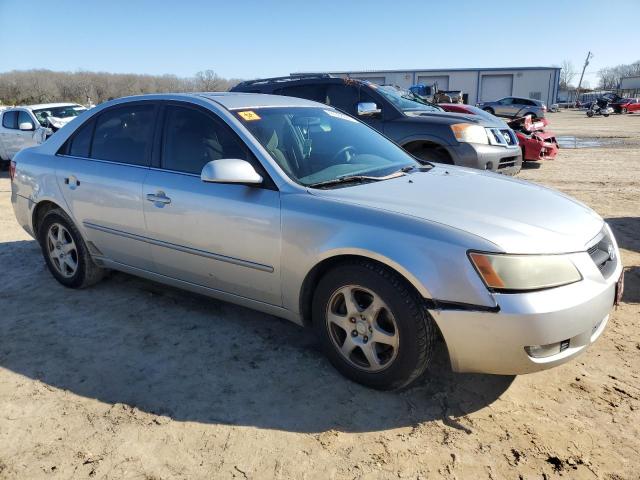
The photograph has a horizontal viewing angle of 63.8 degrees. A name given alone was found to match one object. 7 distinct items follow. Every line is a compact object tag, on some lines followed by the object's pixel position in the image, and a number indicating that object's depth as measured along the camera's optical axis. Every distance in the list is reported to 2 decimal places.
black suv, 6.74
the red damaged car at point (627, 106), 47.03
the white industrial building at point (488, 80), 58.09
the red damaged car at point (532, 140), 11.37
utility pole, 88.31
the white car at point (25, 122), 11.69
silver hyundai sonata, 2.44
